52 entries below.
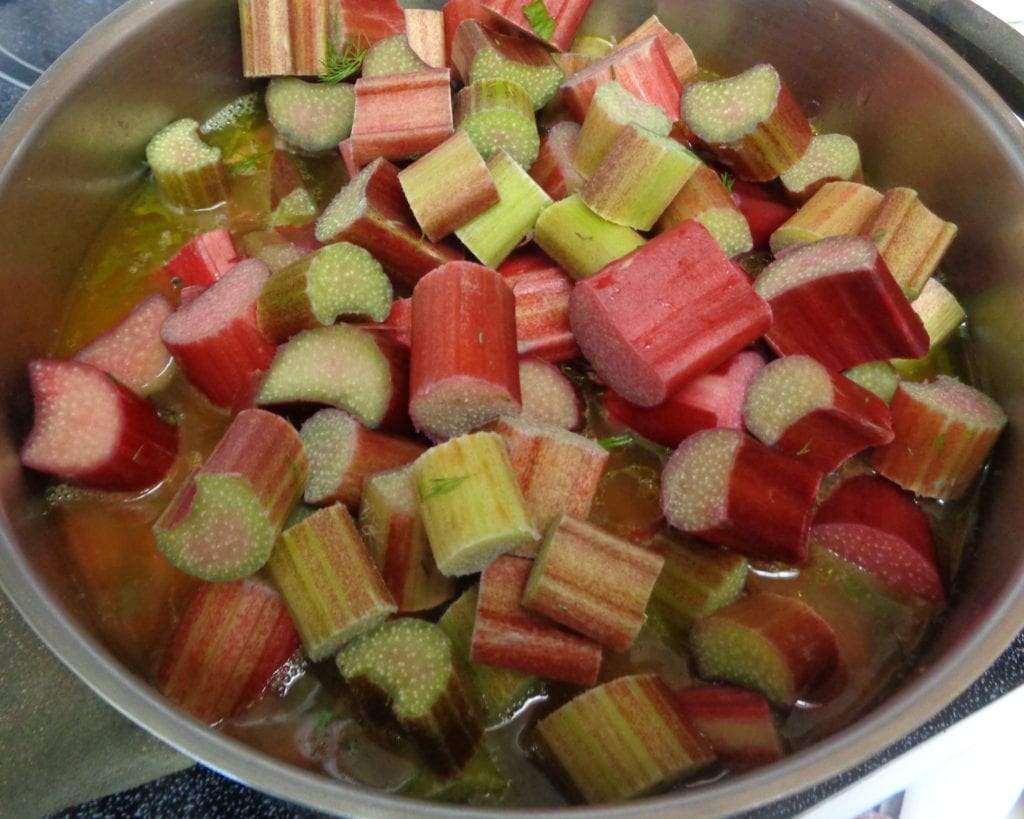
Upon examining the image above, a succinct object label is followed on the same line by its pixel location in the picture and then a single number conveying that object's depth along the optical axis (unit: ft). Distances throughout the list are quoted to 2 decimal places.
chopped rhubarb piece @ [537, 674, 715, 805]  0.57
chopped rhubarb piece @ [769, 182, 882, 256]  0.75
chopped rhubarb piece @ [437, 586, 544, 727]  0.61
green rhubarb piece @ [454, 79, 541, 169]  0.76
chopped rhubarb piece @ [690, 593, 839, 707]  0.60
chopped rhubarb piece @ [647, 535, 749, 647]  0.63
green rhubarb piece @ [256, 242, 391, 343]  0.67
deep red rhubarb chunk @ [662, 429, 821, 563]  0.63
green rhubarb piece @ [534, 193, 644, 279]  0.72
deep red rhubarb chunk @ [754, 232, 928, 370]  0.67
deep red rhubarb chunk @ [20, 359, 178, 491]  0.65
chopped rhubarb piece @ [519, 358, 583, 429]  0.69
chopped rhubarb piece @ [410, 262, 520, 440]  0.62
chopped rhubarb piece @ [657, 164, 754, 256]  0.75
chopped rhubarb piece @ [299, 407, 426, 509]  0.64
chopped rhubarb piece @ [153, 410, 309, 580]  0.61
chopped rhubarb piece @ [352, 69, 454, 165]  0.76
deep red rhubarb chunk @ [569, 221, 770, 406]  0.65
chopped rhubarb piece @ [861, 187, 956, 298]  0.75
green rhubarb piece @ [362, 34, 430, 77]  0.82
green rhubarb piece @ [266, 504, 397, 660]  0.59
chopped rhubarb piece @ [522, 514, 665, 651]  0.59
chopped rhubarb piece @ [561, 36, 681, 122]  0.80
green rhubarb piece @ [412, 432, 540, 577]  0.58
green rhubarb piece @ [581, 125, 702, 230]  0.71
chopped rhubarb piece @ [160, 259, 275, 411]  0.69
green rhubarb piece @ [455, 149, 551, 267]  0.73
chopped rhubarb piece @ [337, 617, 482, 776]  0.58
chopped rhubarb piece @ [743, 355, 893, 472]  0.65
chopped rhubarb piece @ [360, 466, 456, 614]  0.62
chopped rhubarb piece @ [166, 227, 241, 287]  0.75
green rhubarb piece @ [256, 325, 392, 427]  0.66
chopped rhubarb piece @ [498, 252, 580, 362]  0.71
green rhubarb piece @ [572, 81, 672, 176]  0.74
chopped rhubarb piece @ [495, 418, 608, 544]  0.62
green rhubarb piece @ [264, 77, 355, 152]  0.82
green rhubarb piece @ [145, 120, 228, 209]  0.79
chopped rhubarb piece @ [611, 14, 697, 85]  0.86
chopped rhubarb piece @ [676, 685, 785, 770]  0.59
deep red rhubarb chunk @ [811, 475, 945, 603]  0.66
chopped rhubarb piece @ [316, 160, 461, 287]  0.71
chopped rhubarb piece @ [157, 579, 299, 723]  0.60
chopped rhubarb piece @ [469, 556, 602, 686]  0.59
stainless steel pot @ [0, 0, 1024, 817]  0.55
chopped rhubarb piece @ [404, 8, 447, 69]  0.84
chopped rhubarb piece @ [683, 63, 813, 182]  0.78
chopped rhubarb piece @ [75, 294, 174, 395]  0.72
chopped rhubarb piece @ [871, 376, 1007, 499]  0.68
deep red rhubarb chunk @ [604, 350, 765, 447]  0.67
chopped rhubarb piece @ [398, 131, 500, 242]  0.71
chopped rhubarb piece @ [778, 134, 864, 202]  0.80
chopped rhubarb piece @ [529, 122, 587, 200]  0.76
